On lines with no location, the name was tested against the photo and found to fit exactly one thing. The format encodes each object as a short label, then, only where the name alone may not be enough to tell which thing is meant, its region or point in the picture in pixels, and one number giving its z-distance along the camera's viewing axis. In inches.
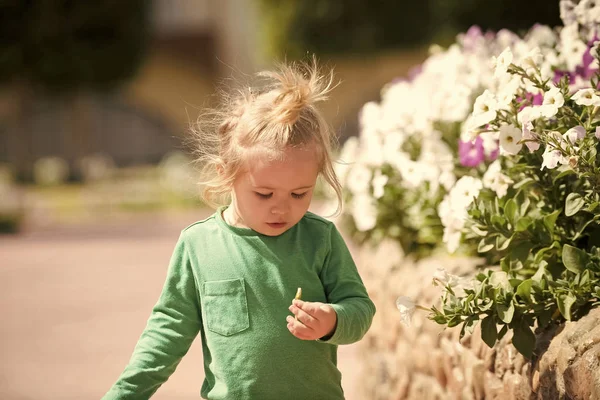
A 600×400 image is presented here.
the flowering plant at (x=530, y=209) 181.0
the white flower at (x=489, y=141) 228.1
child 164.4
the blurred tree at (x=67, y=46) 1485.0
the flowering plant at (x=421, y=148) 282.0
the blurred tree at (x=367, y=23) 1406.3
